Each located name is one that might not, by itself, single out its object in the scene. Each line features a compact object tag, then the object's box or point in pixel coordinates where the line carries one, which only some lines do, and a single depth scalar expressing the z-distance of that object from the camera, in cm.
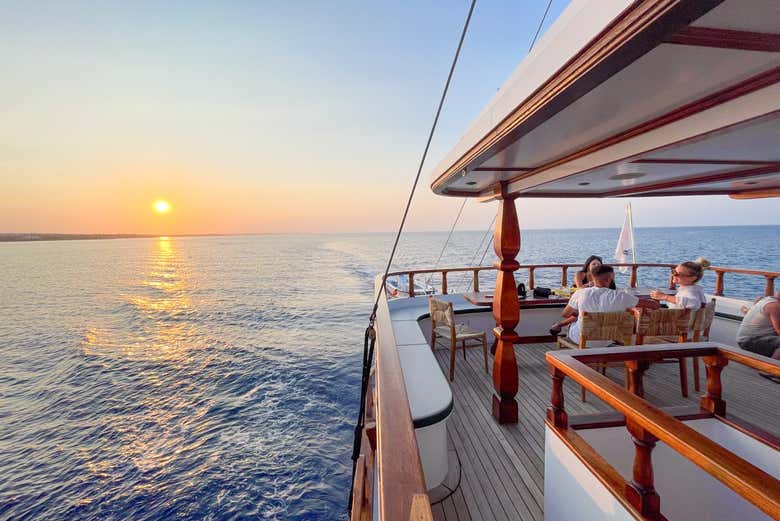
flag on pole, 973
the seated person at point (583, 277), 476
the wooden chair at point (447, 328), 405
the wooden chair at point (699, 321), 344
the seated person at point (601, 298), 327
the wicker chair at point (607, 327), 312
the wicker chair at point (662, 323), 337
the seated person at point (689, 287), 367
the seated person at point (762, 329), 337
